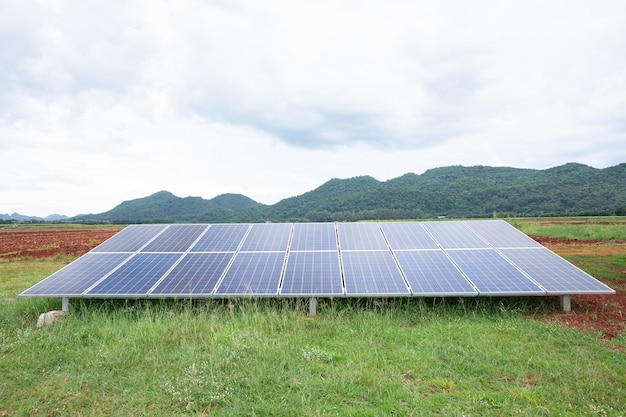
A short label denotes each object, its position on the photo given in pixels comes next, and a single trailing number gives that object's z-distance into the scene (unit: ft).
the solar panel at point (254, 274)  28.78
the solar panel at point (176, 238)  38.11
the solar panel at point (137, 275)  29.25
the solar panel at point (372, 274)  28.35
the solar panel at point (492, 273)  28.53
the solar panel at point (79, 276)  29.22
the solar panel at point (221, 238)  37.65
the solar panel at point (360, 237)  37.37
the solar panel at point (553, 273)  28.48
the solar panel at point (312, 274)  28.63
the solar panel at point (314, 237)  37.27
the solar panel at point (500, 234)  37.63
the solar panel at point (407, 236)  37.65
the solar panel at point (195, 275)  29.07
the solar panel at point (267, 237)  37.32
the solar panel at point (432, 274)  28.45
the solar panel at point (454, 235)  37.60
